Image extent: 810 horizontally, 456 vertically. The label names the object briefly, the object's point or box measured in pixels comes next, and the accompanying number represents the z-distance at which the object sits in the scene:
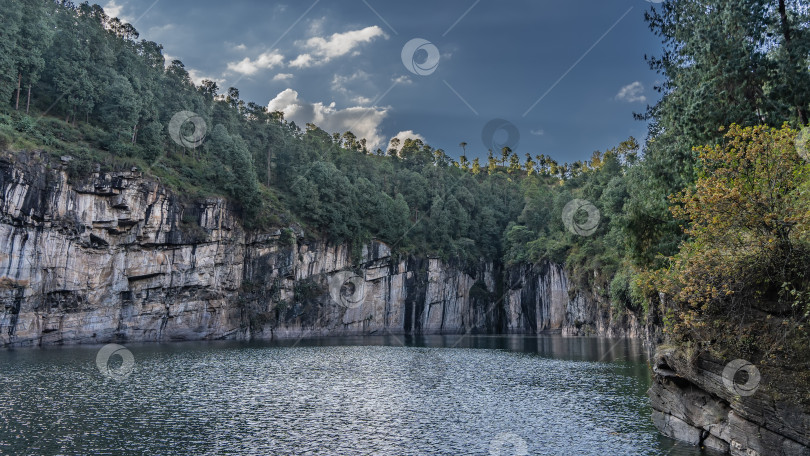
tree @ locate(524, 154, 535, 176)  142.86
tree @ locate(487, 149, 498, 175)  146.32
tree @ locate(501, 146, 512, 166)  148.64
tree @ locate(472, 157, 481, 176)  136.74
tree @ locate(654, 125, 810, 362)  12.96
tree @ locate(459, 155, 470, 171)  139.57
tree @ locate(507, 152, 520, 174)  145.75
